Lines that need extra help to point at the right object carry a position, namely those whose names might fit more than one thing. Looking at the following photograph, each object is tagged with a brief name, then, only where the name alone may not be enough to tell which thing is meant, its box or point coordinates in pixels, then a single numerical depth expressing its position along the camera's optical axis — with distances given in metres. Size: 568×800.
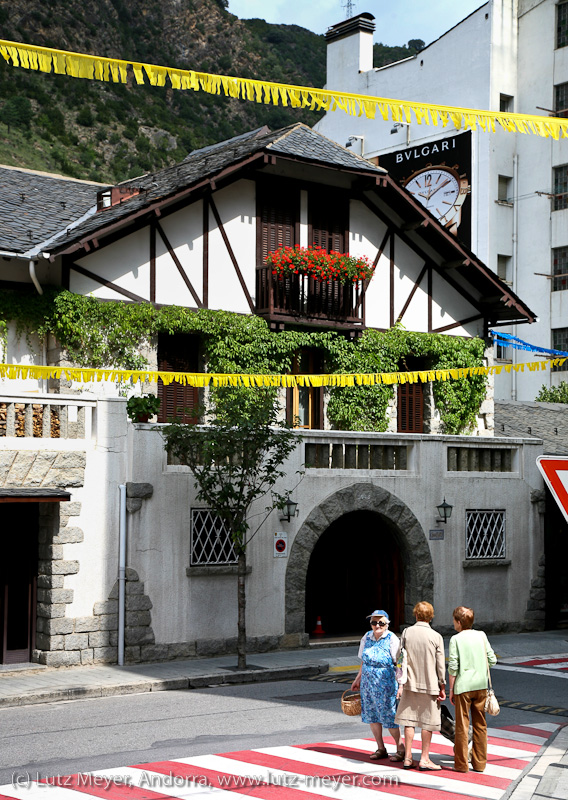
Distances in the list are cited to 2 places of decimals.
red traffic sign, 9.88
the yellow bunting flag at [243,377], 17.36
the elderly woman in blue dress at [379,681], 10.71
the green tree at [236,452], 17.80
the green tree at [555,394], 42.61
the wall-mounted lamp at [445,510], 22.44
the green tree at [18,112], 58.69
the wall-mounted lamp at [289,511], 20.30
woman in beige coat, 10.44
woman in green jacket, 10.46
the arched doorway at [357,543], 20.52
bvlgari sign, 46.91
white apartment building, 47.12
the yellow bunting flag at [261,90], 9.91
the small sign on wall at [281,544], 20.33
